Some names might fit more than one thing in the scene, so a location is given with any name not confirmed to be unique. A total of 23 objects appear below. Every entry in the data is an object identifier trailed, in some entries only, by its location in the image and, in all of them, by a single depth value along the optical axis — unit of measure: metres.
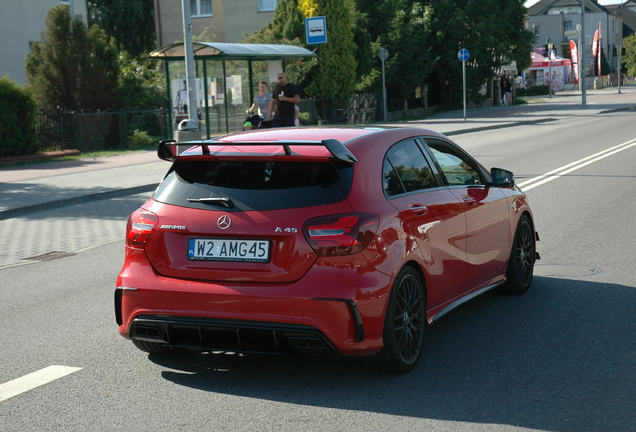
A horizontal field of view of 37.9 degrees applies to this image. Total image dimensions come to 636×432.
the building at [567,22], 124.06
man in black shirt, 19.94
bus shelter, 26.91
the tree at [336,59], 36.69
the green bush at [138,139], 28.03
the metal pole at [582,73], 47.02
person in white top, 21.77
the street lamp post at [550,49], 77.75
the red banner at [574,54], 77.16
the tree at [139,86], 29.81
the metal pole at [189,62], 22.33
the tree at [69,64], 26.56
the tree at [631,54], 104.44
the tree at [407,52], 42.75
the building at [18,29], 35.47
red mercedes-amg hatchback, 4.94
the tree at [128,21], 57.31
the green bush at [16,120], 23.22
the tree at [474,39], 49.28
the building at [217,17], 51.50
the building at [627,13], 144.62
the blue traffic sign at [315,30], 34.41
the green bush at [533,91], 80.56
